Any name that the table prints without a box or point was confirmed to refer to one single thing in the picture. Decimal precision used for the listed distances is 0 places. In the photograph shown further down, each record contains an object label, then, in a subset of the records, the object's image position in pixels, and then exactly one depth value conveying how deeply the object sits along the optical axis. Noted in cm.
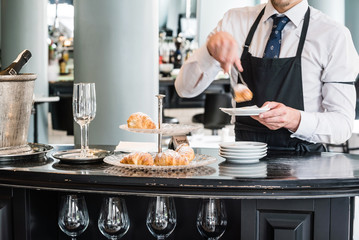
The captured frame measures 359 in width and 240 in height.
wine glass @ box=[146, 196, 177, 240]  211
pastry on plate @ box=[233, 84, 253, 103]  246
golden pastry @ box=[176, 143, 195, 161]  220
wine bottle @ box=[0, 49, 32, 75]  248
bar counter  199
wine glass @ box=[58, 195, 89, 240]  215
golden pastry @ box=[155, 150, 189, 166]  210
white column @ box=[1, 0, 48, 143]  731
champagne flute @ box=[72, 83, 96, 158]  237
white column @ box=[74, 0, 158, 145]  392
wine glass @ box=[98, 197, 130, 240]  212
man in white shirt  281
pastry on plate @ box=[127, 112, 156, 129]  235
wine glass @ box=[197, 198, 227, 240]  210
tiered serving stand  211
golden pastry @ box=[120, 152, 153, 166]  213
